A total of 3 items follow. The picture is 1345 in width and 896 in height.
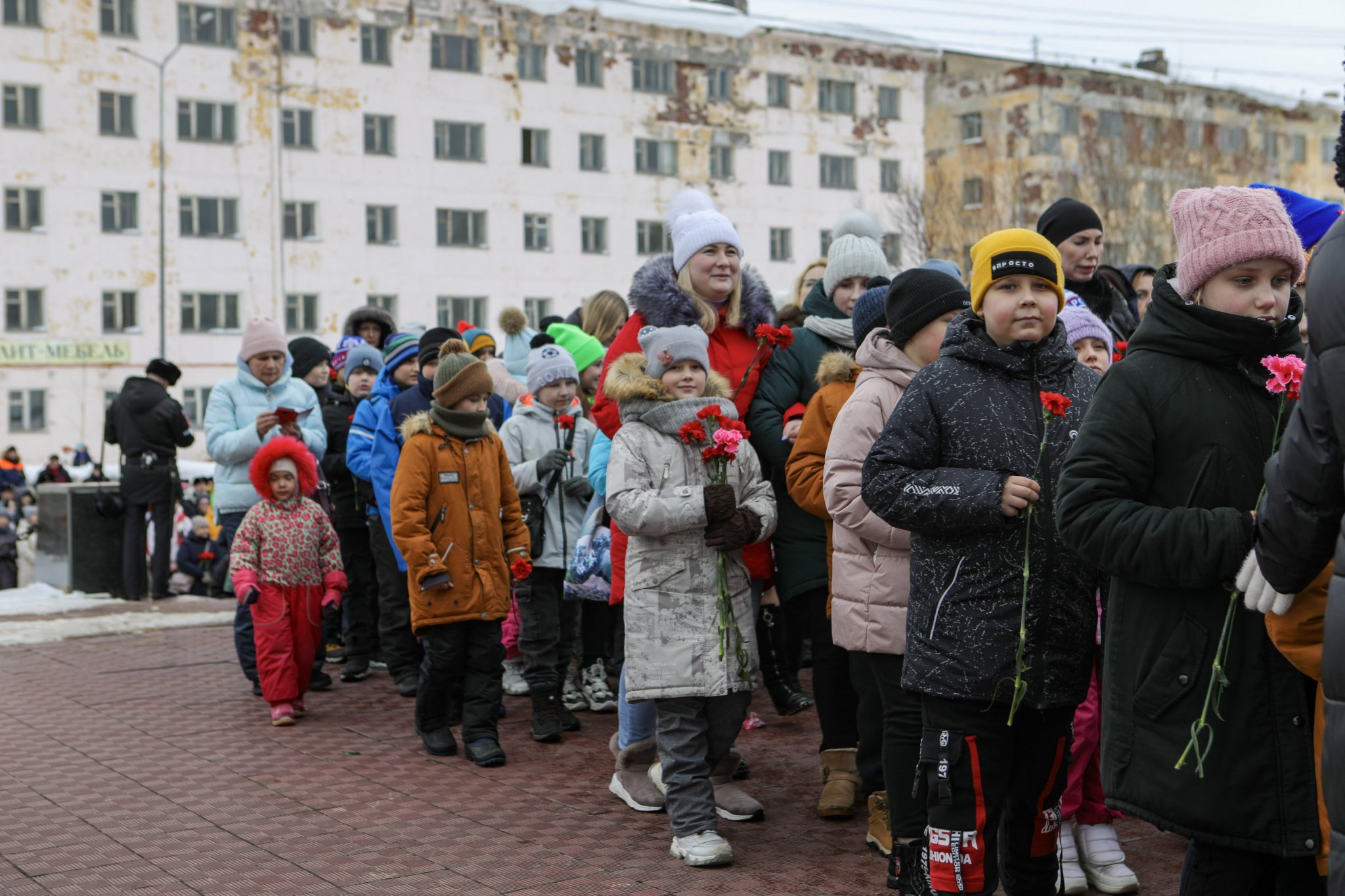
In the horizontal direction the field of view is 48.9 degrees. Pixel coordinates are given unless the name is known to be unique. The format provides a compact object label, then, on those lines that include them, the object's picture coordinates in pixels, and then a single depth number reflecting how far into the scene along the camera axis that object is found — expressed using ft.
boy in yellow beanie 13.20
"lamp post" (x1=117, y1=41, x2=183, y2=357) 130.93
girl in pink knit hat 10.50
